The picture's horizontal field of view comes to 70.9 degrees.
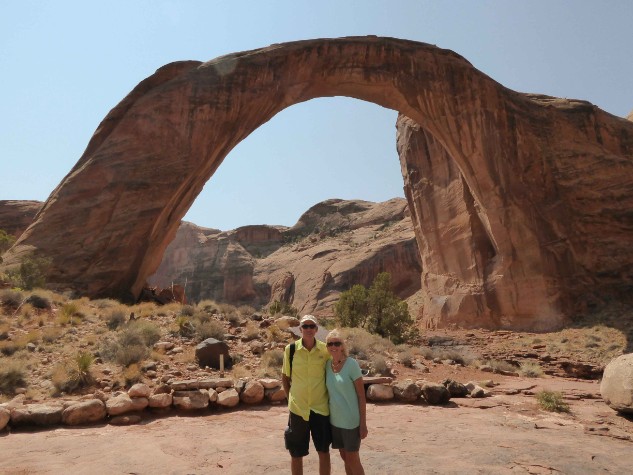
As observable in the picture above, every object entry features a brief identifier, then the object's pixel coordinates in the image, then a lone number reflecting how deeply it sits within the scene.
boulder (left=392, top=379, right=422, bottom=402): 7.06
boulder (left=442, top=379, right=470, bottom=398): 7.61
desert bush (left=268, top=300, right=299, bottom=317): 23.17
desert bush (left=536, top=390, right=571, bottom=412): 6.65
